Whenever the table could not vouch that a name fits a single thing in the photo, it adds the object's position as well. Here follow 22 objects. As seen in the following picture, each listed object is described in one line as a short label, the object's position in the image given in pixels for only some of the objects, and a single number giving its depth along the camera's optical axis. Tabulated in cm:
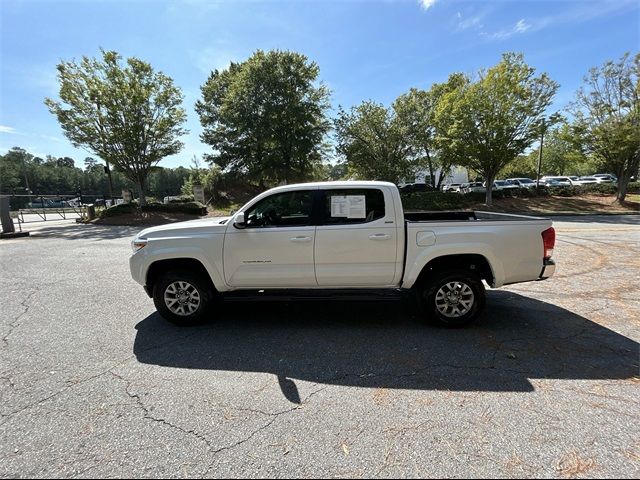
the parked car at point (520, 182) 4000
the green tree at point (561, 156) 2152
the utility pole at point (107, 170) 2342
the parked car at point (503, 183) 3903
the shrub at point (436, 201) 2409
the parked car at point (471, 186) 3898
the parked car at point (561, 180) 3966
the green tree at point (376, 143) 2506
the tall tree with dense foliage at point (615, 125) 1945
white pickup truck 398
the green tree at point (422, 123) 2458
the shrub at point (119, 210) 2133
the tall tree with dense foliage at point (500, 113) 1981
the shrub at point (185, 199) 3127
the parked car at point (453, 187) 4303
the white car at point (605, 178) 4258
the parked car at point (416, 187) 3203
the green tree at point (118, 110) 1969
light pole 2009
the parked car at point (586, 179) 4472
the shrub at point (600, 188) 2591
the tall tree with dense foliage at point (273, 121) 2722
